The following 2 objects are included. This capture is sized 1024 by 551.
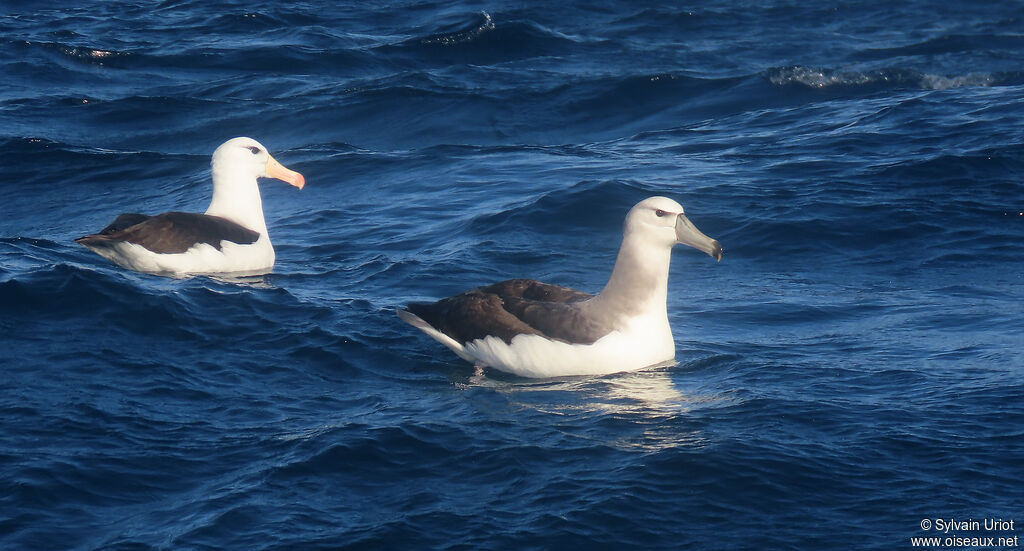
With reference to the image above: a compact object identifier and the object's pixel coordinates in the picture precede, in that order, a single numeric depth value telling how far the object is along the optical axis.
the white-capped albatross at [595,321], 19.56
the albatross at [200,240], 25.59
